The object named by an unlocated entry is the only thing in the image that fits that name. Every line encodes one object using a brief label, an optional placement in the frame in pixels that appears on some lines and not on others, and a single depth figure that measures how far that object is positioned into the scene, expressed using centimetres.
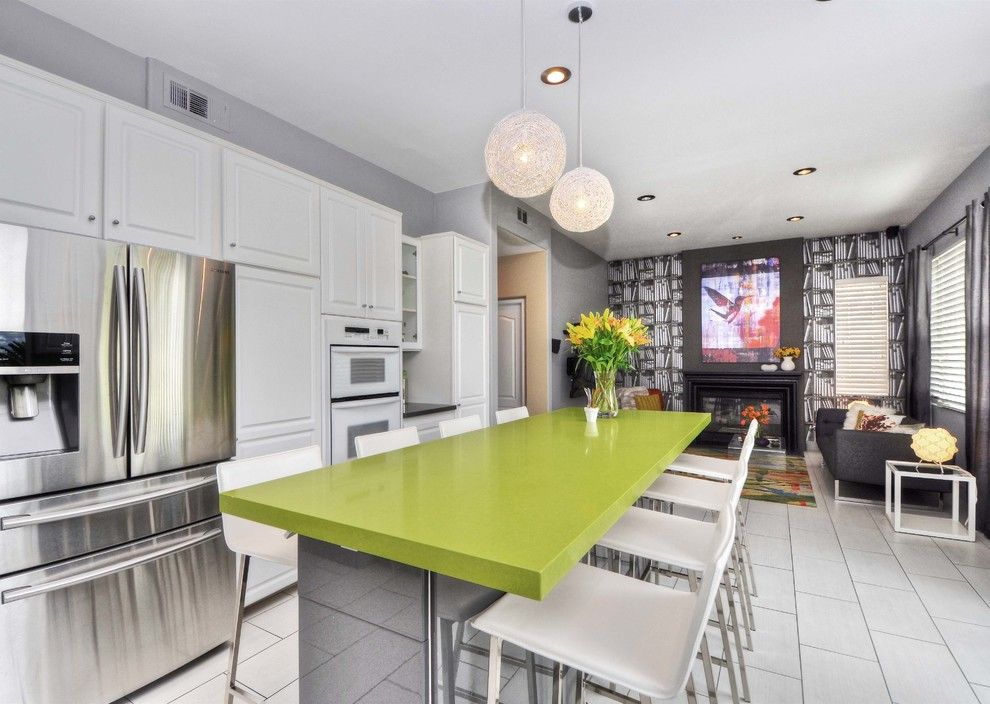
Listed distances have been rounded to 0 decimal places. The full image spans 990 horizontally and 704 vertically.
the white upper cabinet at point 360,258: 290
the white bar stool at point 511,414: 294
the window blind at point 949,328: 404
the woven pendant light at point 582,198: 240
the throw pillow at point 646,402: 649
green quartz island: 88
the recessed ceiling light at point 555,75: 259
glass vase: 270
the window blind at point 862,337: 609
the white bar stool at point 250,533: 149
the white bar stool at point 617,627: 90
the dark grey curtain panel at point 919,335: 488
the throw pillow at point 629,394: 660
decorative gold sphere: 333
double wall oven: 286
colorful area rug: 434
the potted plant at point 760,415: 650
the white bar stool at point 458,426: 236
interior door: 560
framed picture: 658
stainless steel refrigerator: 161
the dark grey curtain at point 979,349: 330
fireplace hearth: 628
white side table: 321
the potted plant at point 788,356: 627
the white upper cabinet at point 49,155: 167
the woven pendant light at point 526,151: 195
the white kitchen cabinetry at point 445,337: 389
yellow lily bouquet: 254
